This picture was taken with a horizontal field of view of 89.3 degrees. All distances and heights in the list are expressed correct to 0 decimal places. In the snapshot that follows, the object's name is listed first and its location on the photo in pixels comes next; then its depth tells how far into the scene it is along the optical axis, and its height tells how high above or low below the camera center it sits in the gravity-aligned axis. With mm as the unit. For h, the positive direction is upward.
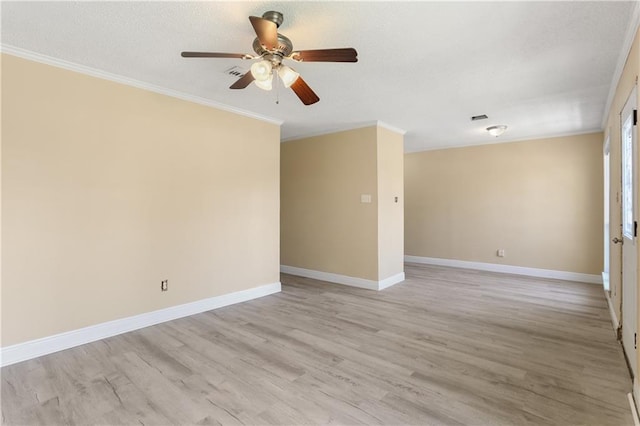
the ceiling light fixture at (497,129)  4868 +1238
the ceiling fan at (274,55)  1964 +1041
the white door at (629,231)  2322 -168
